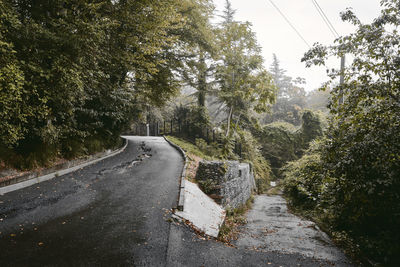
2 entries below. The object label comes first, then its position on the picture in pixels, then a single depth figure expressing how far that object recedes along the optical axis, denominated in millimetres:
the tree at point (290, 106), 37719
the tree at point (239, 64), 15375
